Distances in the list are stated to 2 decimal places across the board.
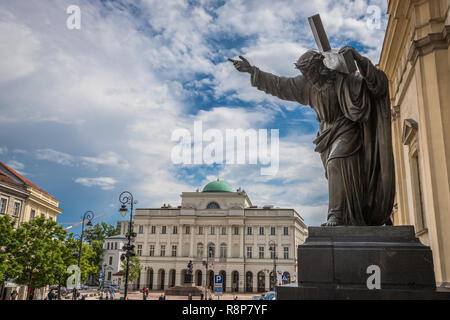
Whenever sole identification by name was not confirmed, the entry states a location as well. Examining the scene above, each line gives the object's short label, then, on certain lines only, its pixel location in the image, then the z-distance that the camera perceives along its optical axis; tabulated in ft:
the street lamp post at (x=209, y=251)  220.84
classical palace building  215.92
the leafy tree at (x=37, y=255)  88.63
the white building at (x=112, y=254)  285.84
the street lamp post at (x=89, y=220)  86.30
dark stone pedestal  11.37
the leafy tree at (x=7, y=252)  82.38
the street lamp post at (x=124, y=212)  69.36
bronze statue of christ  14.19
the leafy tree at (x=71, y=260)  95.76
